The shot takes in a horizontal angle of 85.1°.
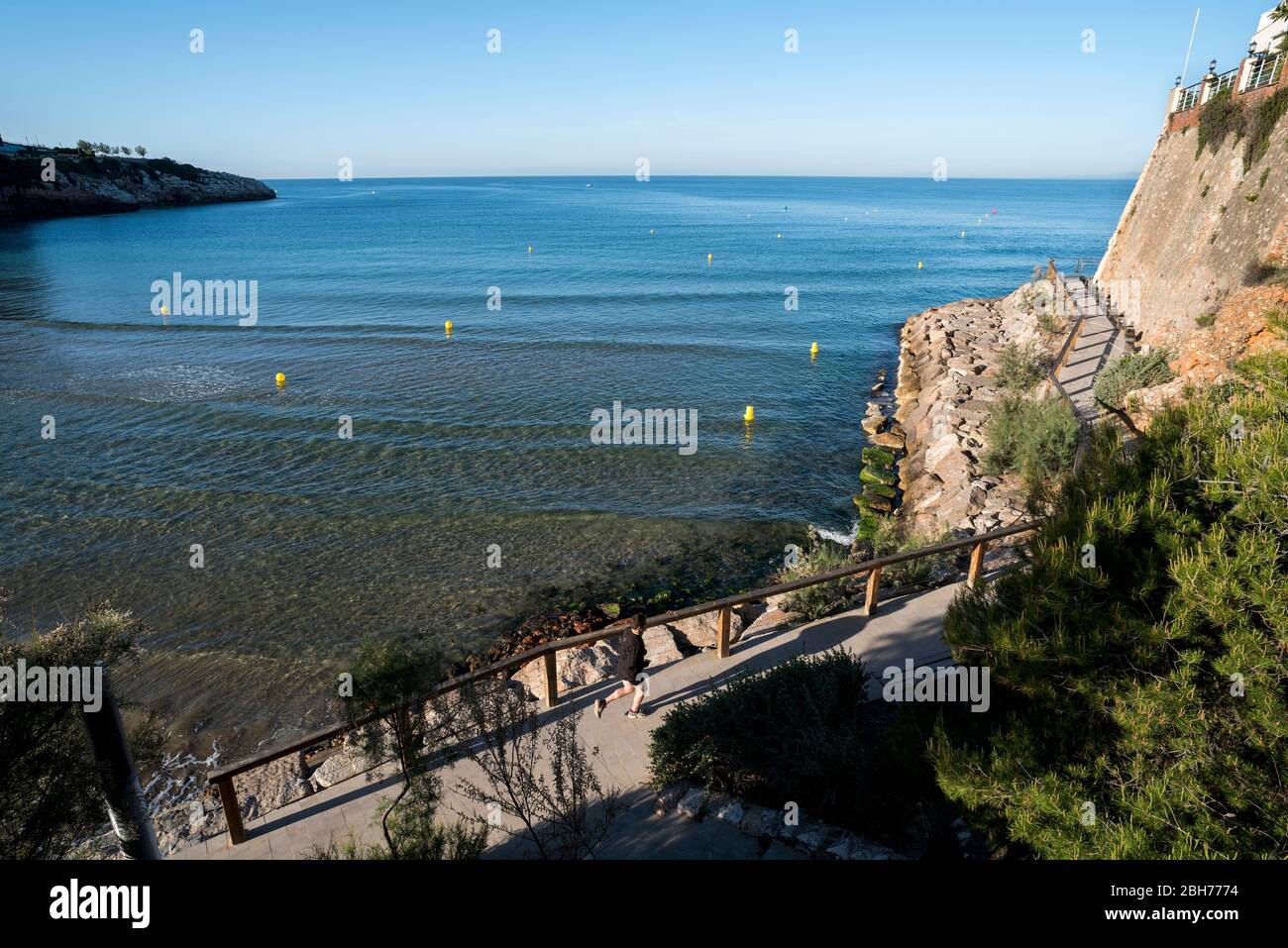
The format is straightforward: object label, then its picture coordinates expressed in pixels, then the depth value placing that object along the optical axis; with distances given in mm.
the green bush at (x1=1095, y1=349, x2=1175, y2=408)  16297
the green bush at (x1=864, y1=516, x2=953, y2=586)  11641
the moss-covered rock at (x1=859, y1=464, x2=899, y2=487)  19531
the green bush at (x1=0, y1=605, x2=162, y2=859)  5359
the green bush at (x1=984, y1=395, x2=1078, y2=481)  15625
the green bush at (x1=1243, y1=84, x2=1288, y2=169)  18875
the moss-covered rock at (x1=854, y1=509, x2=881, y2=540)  16531
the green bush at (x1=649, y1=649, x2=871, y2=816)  6922
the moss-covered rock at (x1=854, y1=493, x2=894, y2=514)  17984
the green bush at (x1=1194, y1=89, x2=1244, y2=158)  21188
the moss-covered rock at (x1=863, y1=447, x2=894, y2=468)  20703
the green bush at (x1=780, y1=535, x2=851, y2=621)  10680
